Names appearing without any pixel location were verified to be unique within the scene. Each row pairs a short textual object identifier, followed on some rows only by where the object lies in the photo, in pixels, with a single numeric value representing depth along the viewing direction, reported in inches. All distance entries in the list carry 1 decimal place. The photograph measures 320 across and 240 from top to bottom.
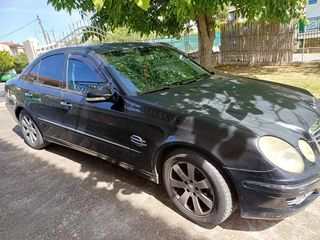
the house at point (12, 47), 1959.9
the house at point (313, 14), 498.6
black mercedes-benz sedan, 78.5
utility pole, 360.8
